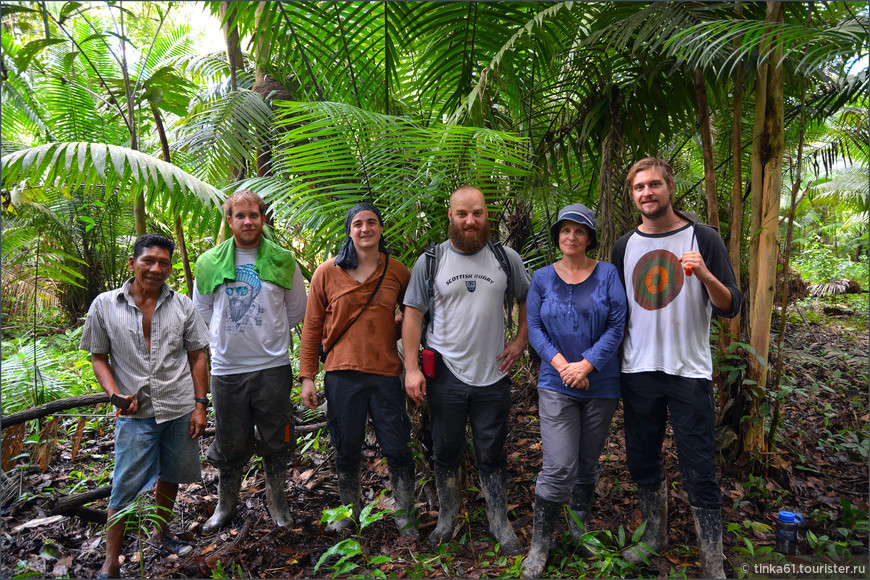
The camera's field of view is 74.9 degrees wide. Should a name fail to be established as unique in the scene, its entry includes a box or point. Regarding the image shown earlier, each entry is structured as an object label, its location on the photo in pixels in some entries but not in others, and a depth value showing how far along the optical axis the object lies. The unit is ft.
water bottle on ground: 9.92
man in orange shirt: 10.41
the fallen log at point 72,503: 10.91
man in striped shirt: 9.80
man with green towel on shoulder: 10.71
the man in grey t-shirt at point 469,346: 10.06
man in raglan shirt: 9.16
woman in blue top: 9.39
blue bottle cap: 9.91
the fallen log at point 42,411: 10.60
